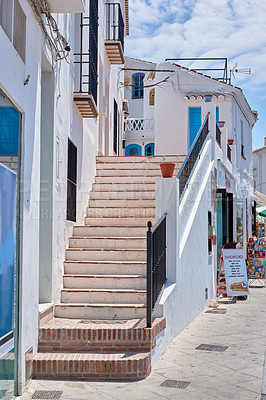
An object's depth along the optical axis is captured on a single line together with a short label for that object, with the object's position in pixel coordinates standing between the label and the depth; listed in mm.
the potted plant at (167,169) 7688
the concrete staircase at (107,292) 5754
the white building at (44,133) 5000
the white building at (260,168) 44344
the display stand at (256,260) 15375
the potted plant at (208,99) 13438
